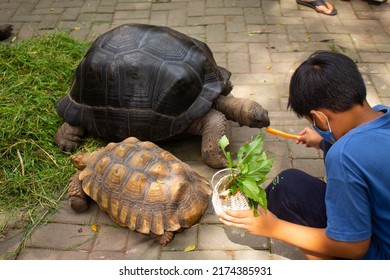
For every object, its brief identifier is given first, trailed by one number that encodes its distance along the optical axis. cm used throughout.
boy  173
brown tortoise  279
